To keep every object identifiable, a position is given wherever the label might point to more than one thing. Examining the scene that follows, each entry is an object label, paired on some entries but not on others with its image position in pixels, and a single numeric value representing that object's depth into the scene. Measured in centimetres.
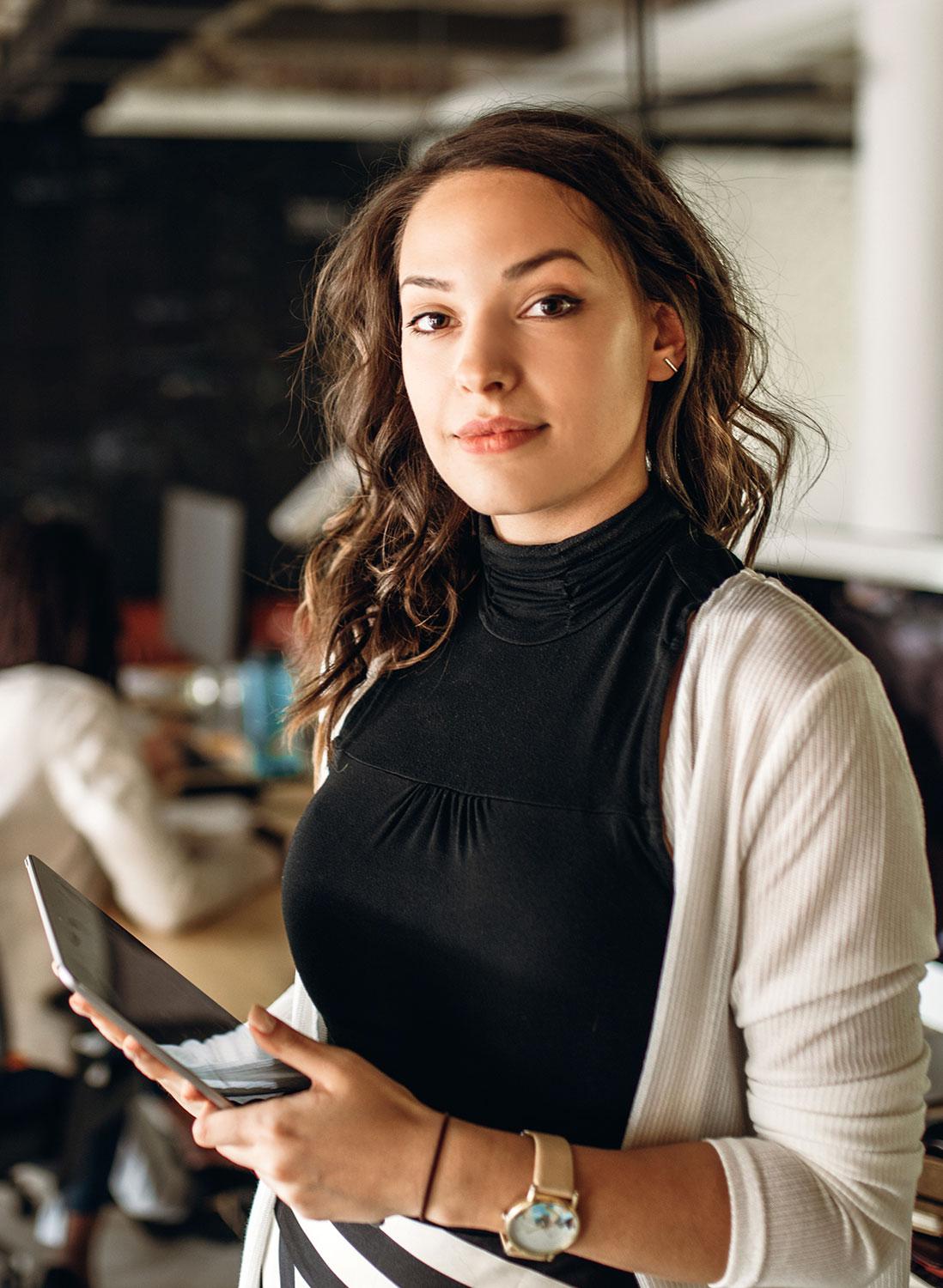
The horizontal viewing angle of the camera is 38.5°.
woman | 83
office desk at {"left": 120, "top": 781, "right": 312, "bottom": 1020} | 224
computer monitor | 344
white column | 338
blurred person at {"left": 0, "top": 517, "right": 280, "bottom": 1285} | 232
